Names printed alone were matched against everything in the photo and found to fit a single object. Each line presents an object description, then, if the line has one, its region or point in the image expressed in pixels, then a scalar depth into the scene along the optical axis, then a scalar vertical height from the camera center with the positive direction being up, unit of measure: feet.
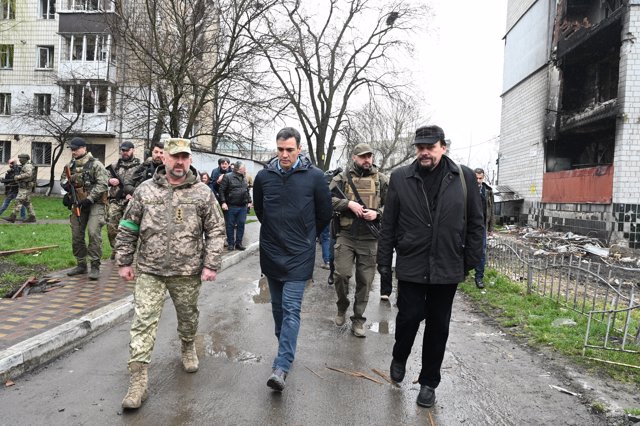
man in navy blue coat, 12.57 -0.83
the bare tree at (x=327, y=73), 89.15 +24.05
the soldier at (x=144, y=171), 24.04 +0.88
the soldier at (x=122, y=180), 23.78 +0.34
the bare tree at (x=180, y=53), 56.44 +17.14
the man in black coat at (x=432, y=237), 11.57 -0.81
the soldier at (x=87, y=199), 22.41 -0.66
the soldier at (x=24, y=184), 44.83 -0.20
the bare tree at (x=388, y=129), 134.41 +21.16
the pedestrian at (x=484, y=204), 26.99 +0.17
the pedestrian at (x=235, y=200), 35.36 -0.52
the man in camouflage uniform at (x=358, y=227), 17.57 -1.01
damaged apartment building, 49.55 +12.13
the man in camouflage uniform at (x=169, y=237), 11.82 -1.18
